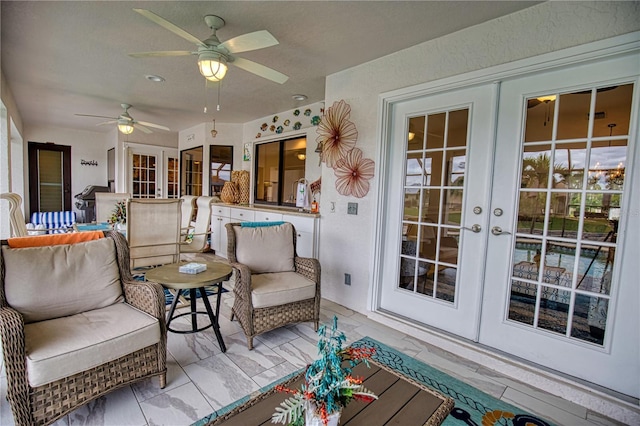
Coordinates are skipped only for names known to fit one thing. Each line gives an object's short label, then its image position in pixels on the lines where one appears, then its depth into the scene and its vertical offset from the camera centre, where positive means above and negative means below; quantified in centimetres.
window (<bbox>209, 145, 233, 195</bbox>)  599 +52
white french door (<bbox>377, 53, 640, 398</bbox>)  186 -11
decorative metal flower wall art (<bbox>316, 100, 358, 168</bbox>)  324 +68
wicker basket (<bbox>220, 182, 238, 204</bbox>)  559 -7
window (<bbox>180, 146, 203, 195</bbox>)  677 +38
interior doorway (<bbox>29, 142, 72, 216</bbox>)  712 +10
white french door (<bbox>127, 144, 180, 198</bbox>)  720 +35
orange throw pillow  182 -38
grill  671 -48
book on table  232 -64
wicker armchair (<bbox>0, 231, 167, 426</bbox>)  139 -80
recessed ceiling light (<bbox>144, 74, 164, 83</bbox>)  359 +132
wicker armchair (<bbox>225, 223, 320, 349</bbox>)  237 -77
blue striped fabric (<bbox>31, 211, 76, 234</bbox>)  654 -84
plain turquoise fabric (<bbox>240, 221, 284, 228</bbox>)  293 -34
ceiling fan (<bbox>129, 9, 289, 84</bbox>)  196 +100
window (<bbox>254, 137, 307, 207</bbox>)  479 +37
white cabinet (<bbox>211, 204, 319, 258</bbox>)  365 -46
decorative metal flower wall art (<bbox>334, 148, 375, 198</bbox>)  309 +23
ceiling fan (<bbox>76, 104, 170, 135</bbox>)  473 +99
